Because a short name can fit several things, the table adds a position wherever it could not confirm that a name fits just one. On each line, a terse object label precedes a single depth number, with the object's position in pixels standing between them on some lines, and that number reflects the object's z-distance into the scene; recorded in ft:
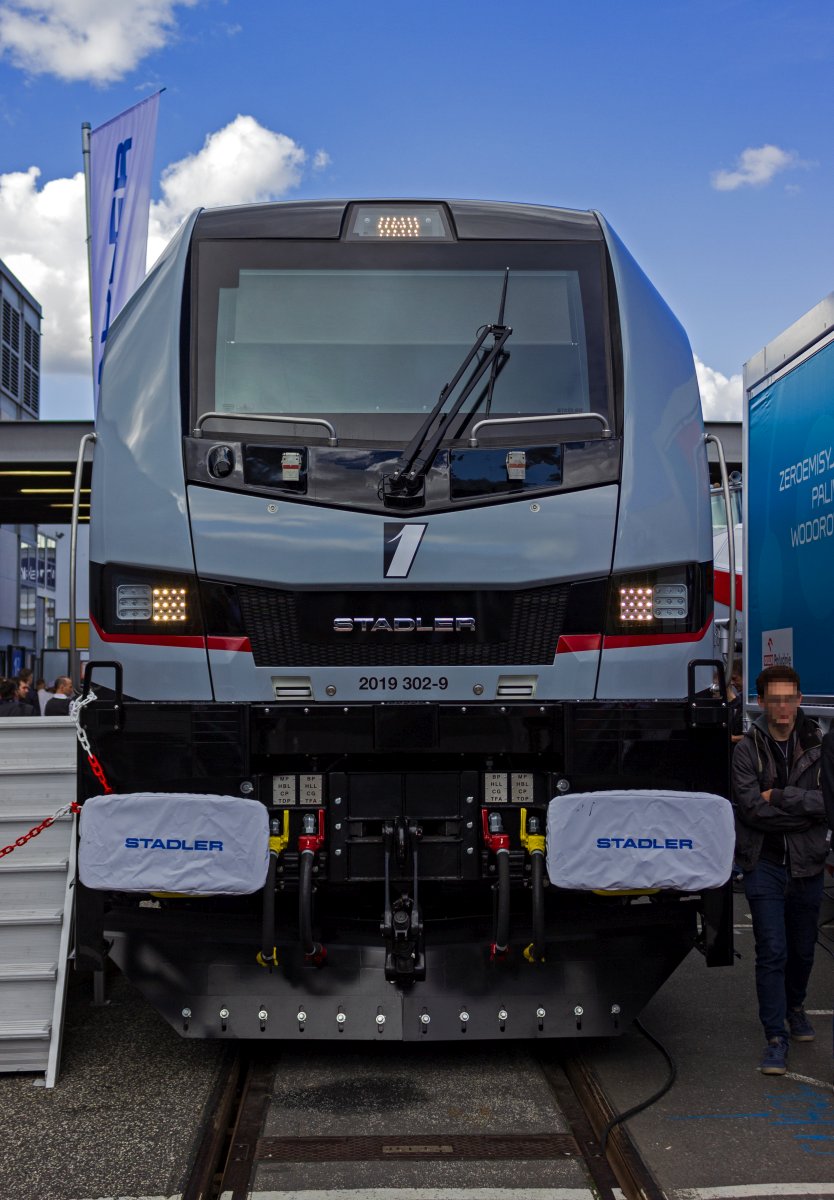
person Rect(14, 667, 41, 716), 47.57
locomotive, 16.61
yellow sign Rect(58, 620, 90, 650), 111.65
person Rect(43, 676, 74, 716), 40.88
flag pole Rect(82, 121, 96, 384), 49.96
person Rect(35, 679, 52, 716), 56.29
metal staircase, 17.95
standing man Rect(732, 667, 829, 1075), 19.02
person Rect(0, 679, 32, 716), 41.37
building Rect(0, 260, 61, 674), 122.31
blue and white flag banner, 47.55
